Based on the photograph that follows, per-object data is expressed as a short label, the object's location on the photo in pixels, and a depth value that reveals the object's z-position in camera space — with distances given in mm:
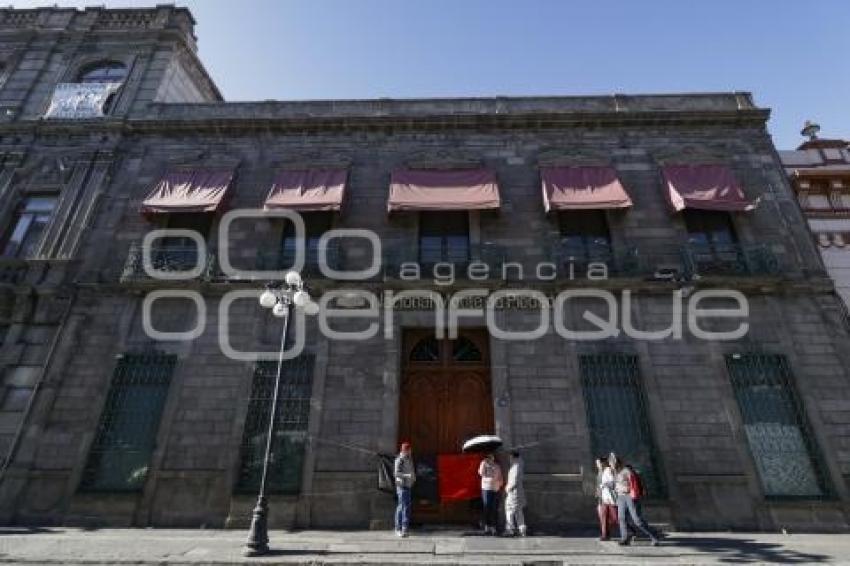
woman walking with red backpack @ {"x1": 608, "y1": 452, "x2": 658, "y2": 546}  8703
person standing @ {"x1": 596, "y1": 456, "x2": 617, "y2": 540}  9211
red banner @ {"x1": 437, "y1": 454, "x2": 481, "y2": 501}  10250
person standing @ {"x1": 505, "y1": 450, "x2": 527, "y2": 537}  9508
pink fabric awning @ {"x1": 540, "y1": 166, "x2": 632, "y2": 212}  13555
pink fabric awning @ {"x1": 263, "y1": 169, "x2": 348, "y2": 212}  13852
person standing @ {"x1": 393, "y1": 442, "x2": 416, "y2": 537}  9477
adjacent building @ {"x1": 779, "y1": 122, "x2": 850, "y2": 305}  14280
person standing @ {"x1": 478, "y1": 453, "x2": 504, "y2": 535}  9695
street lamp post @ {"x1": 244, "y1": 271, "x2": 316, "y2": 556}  7852
